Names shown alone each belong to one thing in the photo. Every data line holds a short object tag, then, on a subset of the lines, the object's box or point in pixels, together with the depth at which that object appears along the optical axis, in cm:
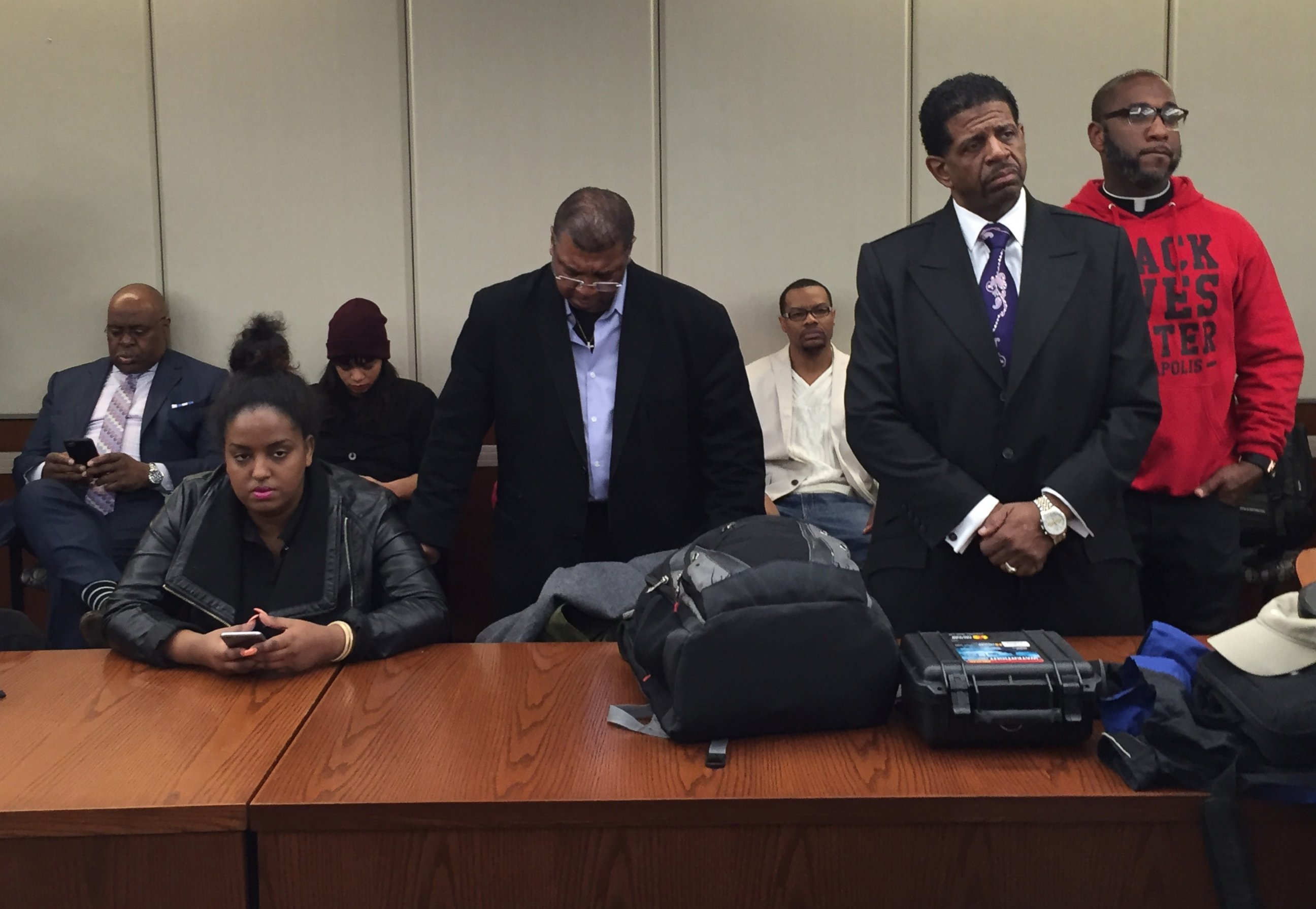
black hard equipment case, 144
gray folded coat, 211
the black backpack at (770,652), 145
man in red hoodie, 235
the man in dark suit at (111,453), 353
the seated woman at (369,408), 393
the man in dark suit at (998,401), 196
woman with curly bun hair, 202
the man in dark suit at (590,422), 257
